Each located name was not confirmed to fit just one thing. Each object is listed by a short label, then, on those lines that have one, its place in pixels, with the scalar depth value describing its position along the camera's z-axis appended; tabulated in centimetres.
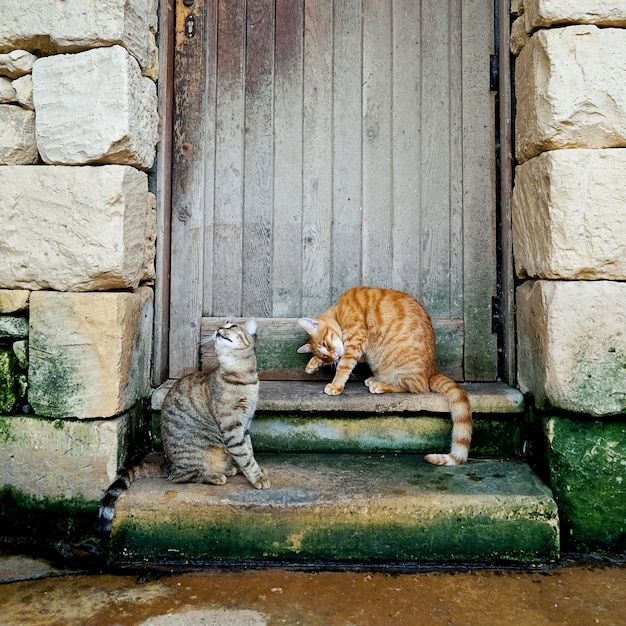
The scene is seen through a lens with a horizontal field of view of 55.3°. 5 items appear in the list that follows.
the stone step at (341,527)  221
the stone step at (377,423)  267
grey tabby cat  240
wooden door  301
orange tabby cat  277
